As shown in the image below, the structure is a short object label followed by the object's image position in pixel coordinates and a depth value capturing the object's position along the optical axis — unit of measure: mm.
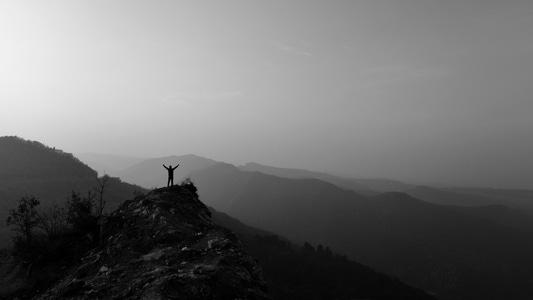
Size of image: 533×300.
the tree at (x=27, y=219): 18081
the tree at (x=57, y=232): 18812
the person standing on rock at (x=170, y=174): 21275
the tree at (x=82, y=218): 17578
